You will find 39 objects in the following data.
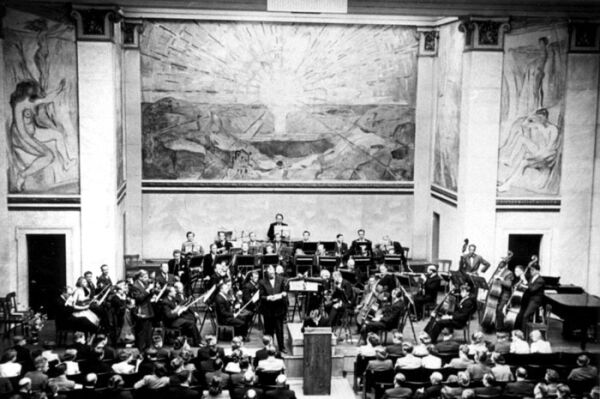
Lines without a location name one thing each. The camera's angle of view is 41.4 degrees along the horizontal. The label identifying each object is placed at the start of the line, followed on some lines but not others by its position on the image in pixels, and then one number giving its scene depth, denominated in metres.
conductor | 19.61
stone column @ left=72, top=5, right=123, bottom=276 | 22.20
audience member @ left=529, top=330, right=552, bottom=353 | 17.05
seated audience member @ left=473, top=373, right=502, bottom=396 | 14.23
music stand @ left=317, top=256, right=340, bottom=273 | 22.77
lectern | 17.67
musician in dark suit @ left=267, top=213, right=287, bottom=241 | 26.48
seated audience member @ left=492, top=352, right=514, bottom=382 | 15.53
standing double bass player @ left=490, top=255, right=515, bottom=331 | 20.78
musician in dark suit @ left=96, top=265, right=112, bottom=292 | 20.12
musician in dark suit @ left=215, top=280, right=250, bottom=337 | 19.62
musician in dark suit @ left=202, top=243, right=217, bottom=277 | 23.22
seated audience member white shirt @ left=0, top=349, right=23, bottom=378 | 15.09
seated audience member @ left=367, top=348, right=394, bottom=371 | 16.14
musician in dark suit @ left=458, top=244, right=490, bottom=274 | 22.66
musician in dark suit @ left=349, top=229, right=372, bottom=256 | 24.44
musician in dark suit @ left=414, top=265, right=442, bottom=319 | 21.45
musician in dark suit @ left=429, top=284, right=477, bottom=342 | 19.61
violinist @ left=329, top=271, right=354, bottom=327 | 19.97
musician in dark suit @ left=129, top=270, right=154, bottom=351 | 18.91
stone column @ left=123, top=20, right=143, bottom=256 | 27.05
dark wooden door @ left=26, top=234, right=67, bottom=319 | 22.81
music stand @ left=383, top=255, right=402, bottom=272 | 23.14
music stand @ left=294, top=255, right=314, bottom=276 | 22.81
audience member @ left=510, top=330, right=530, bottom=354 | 17.08
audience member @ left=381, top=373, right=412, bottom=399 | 14.55
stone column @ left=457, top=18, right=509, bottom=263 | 23.69
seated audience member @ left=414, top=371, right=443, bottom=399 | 14.10
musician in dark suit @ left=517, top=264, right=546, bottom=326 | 20.12
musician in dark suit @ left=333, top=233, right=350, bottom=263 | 24.38
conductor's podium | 17.69
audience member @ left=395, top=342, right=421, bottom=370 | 16.06
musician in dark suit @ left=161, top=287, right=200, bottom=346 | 19.02
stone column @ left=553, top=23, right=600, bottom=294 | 23.95
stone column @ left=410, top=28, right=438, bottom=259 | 28.05
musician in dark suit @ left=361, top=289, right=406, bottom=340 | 19.36
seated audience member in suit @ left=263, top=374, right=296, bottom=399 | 14.48
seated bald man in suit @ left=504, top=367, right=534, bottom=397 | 14.45
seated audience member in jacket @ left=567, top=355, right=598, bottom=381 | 15.25
